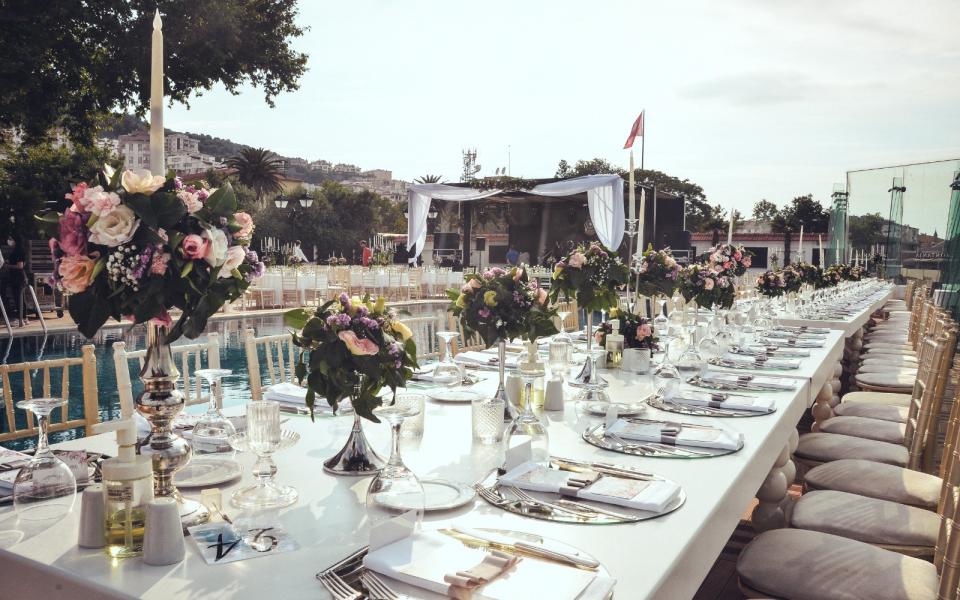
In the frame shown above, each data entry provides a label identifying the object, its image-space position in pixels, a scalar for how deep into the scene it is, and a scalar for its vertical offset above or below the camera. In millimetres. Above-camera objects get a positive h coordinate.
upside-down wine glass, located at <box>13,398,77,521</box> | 1412 -440
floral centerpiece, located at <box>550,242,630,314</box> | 3039 -60
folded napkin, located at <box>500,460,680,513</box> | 1451 -452
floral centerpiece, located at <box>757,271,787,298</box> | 6074 -169
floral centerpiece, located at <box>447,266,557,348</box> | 2305 -143
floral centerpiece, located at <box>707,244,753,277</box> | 4164 +6
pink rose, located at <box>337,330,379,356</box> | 1510 -172
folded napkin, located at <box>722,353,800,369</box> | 3393 -453
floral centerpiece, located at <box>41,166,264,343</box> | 1245 +10
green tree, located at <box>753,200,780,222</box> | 55472 +3912
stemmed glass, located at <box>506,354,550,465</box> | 1691 -391
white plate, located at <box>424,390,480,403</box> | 2521 -457
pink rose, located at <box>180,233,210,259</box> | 1265 +17
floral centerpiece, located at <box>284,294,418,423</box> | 1538 -190
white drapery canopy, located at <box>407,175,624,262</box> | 14727 +1325
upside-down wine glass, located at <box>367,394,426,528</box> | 1361 -415
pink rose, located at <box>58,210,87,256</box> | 1256 +34
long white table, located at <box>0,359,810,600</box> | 1135 -476
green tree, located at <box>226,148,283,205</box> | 37188 +4325
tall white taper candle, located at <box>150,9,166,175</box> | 1278 +259
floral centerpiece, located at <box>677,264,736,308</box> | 3994 -126
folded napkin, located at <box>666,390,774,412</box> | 2410 -452
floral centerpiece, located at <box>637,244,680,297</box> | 3561 -50
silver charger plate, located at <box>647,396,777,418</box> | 2338 -463
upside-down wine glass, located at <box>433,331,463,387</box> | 2584 -376
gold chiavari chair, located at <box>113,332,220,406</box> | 2152 -346
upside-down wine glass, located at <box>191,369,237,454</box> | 1688 -375
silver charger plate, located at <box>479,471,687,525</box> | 1380 -467
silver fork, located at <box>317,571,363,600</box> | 1083 -478
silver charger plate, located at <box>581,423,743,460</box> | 1852 -466
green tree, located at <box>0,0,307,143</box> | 9055 +2634
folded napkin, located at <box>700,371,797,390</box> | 2848 -454
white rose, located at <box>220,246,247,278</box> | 1354 -6
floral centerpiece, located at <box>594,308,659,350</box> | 3312 -299
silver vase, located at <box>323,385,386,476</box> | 1682 -448
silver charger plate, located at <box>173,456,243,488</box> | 1571 -461
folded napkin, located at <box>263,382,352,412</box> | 2324 -444
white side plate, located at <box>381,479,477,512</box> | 1374 -457
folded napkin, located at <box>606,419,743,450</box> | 1920 -451
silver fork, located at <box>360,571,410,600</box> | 1064 -470
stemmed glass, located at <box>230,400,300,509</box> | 1419 -365
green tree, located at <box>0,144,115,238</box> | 15492 +1819
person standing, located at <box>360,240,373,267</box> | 21016 +84
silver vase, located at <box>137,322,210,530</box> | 1370 -294
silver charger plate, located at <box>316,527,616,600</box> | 1074 -469
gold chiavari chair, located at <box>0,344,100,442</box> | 2217 -406
